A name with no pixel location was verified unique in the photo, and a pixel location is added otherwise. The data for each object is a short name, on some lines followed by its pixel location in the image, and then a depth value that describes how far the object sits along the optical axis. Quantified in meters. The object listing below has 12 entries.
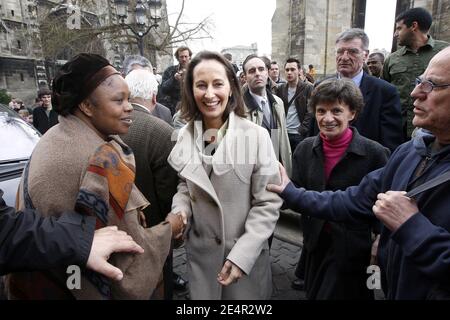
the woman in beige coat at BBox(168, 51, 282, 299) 1.75
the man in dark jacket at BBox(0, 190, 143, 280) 1.11
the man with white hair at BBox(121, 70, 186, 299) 2.22
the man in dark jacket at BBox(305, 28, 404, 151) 2.89
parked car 2.45
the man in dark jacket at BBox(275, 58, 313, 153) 4.55
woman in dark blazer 2.05
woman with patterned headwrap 1.21
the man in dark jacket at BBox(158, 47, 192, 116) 5.25
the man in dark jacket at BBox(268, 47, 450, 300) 1.17
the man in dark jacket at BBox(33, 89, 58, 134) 6.32
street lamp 10.32
